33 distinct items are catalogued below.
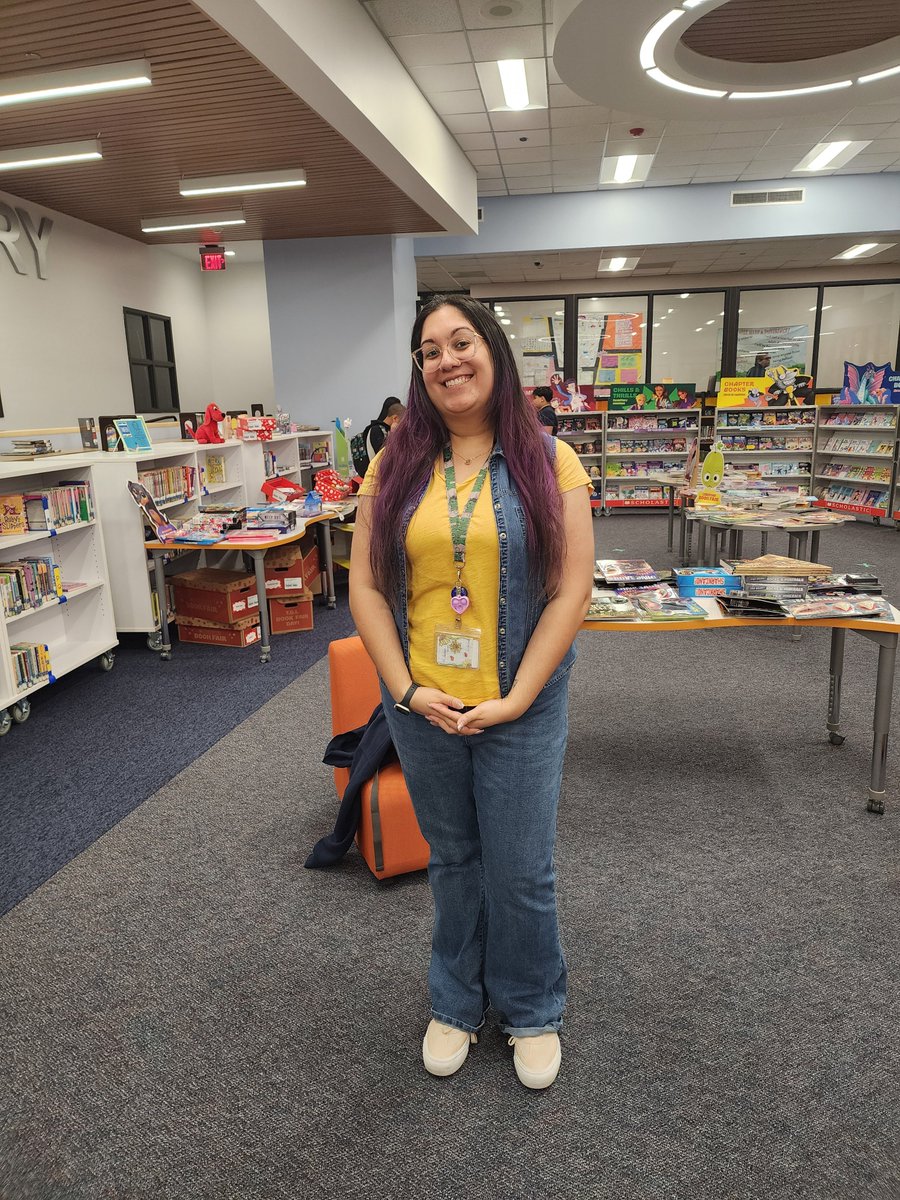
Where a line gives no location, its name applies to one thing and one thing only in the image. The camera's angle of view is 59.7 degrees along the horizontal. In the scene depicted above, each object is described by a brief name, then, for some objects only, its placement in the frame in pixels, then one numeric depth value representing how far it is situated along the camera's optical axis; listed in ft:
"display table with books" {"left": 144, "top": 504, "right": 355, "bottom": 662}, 15.83
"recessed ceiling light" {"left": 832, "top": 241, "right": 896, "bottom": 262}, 35.92
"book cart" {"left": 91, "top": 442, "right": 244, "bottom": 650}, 16.38
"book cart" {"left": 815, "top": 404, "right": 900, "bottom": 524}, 31.53
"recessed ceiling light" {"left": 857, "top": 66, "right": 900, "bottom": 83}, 16.56
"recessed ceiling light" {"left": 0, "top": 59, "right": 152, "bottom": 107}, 13.99
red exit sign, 26.63
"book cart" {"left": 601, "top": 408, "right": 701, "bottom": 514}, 37.17
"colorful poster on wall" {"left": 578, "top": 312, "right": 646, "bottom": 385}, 43.06
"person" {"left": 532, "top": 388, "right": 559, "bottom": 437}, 28.65
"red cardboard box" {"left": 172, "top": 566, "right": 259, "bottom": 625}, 17.01
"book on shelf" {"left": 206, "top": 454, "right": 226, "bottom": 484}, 20.79
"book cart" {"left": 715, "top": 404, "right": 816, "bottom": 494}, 35.53
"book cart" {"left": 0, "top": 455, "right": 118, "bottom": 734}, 13.28
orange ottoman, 8.00
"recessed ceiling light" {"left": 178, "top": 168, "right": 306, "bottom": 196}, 20.26
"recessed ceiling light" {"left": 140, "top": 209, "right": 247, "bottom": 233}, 24.20
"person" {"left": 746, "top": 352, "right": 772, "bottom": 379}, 39.14
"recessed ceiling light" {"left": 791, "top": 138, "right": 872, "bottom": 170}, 26.78
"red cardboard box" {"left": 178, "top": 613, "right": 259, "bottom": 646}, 17.35
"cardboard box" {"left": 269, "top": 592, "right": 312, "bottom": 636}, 18.67
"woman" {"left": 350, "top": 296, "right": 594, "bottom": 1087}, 4.88
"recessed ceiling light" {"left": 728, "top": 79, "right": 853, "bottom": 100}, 17.33
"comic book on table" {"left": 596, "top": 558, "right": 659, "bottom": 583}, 10.47
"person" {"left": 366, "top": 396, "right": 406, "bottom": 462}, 22.97
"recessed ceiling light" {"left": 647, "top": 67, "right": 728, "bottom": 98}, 16.33
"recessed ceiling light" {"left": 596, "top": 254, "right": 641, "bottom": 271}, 38.17
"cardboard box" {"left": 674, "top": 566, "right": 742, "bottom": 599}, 10.18
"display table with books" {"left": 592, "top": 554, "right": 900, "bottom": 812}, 9.09
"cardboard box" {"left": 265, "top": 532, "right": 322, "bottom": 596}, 18.33
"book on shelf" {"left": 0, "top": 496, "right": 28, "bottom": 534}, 13.55
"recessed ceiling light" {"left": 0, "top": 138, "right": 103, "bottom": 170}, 17.67
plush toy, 20.17
